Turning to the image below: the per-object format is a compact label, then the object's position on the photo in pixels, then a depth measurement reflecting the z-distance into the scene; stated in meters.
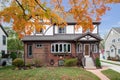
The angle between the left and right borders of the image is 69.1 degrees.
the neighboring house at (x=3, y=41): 15.58
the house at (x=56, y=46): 12.53
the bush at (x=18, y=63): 11.29
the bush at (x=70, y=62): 11.29
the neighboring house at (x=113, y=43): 19.61
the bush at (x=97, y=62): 11.27
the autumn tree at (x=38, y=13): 5.13
